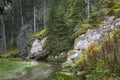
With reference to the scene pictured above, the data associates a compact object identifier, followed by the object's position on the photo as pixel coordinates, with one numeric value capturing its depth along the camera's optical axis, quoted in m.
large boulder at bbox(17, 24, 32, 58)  44.51
